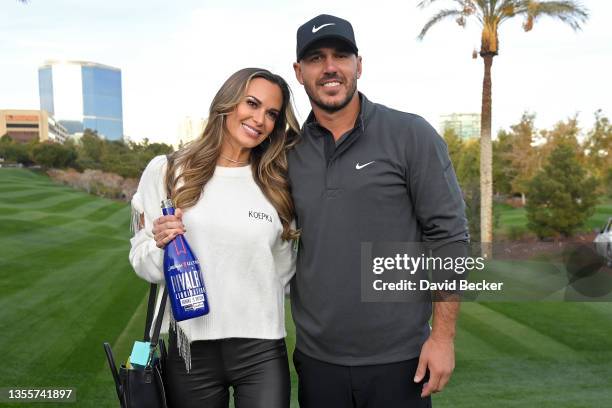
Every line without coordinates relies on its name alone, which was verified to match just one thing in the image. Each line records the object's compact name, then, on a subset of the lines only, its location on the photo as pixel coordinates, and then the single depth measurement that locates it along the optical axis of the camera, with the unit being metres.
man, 2.55
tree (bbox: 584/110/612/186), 34.31
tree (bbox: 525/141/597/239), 21.42
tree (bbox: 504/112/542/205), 37.09
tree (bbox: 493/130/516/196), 40.12
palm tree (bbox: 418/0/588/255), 18.16
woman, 2.64
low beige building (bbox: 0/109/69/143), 104.81
